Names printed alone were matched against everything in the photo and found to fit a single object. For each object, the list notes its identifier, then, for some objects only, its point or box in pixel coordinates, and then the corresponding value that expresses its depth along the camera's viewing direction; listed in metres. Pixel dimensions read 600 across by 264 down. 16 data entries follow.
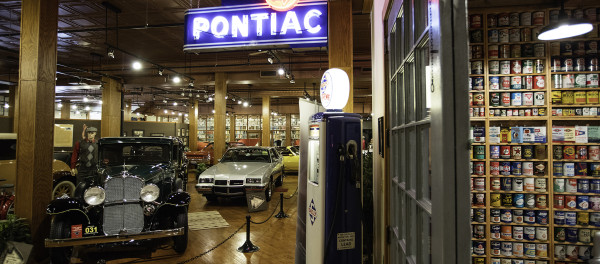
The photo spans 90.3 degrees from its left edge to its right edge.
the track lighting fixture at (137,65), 8.81
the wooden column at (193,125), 18.56
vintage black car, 3.69
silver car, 6.82
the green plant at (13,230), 3.68
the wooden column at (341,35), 4.67
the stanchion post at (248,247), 4.41
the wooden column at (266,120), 18.44
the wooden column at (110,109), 13.35
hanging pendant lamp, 2.92
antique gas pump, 2.84
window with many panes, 1.56
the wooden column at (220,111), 13.09
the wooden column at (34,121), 4.07
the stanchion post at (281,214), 6.24
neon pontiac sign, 4.23
